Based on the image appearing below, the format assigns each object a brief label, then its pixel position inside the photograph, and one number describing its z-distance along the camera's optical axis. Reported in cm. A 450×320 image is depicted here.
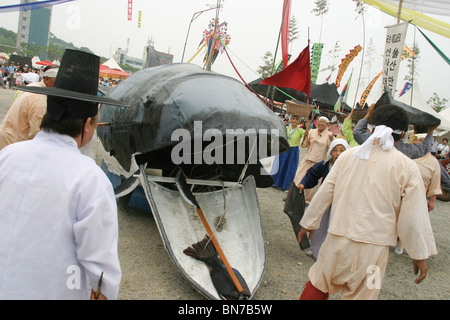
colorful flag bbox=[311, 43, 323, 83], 1633
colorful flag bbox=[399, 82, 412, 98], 1964
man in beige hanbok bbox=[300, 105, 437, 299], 239
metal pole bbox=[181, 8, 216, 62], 1085
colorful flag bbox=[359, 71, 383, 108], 1178
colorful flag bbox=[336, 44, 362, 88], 1254
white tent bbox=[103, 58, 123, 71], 2598
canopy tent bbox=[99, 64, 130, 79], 2320
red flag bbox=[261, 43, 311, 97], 587
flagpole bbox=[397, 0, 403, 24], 707
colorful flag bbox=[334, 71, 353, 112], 1500
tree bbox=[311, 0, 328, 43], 1575
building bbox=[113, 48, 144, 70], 8818
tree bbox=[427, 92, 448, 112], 3011
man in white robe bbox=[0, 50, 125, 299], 138
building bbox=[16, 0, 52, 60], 5561
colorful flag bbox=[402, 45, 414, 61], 1379
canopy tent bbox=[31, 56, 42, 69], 2751
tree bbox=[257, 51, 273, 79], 2500
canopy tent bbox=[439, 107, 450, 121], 1942
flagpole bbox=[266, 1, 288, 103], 669
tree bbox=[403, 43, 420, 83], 2422
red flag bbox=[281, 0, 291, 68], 663
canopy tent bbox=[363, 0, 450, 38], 856
